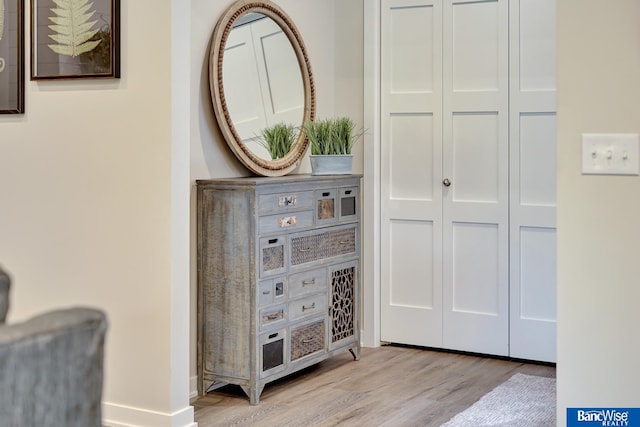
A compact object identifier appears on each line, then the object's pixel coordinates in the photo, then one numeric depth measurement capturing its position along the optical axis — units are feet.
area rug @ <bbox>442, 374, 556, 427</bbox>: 11.69
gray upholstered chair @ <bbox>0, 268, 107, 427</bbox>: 3.35
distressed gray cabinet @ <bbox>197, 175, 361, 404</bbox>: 12.65
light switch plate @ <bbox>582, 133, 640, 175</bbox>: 7.26
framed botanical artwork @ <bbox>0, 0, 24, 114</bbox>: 11.99
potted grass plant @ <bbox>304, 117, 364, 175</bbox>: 14.97
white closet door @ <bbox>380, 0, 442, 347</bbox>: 15.81
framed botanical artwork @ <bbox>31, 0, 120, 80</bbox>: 11.23
